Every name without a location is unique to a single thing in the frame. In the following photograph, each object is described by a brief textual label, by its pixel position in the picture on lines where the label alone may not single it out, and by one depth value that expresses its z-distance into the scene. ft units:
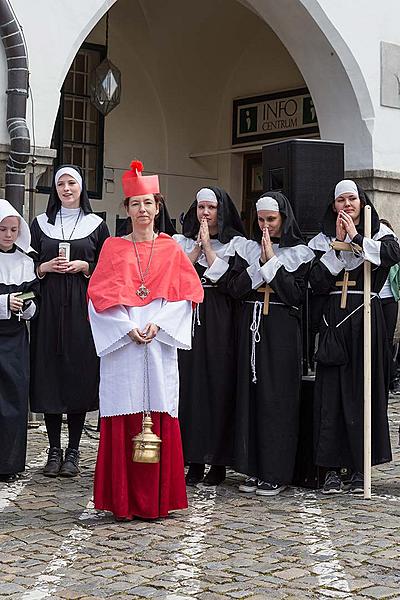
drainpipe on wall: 32.76
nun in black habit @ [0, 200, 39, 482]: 25.11
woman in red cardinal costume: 21.21
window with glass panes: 48.85
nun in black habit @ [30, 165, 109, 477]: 25.90
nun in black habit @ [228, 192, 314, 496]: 24.21
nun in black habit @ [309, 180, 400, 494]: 23.99
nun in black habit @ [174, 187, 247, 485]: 24.90
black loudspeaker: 27.09
